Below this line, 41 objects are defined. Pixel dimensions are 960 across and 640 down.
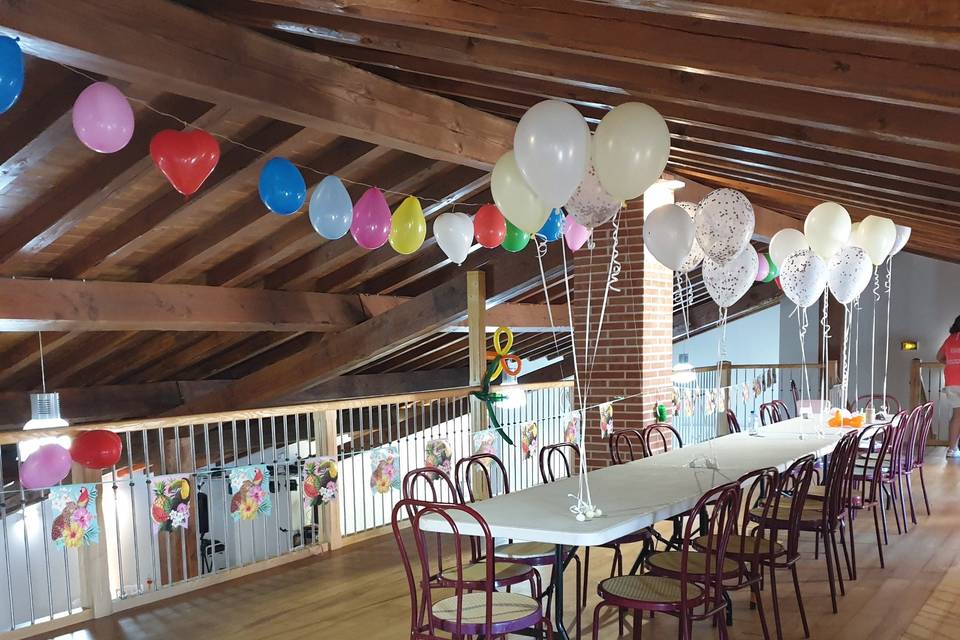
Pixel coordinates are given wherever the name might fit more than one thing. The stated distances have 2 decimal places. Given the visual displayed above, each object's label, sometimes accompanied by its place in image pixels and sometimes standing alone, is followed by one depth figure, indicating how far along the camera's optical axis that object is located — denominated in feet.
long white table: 10.71
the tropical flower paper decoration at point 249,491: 16.62
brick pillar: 22.12
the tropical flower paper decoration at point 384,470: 19.08
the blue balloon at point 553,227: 19.18
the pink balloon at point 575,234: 20.18
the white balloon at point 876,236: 19.15
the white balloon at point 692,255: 16.97
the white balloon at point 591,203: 12.86
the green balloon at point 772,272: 29.07
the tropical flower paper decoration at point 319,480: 18.21
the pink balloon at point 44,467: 14.24
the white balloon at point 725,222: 14.96
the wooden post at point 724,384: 37.45
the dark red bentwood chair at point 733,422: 22.68
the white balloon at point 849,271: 19.21
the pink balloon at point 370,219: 16.75
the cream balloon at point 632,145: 11.20
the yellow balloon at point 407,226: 17.97
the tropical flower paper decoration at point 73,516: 14.34
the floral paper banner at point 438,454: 20.11
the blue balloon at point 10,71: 9.62
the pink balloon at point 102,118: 11.25
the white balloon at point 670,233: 13.94
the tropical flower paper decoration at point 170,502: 15.44
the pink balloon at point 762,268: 27.84
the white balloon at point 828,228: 17.43
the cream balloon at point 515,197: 12.74
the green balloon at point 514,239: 20.26
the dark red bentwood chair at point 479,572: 11.53
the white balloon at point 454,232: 18.17
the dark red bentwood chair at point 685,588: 10.50
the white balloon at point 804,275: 19.53
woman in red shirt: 29.17
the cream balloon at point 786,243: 20.16
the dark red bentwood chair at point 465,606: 9.89
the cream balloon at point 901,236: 21.38
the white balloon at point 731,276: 17.92
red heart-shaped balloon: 12.34
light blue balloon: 15.88
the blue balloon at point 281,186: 14.67
